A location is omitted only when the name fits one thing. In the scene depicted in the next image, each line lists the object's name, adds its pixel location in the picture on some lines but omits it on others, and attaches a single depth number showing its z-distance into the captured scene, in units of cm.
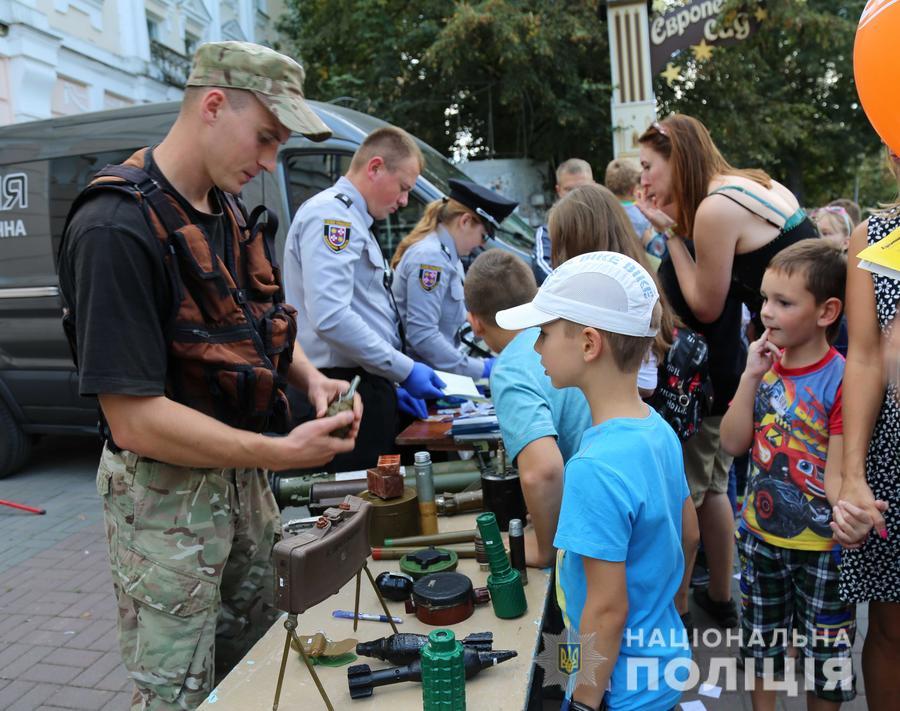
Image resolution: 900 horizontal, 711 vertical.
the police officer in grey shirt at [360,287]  308
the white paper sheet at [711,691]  271
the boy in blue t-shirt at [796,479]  210
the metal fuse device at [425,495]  224
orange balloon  142
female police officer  371
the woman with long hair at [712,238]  250
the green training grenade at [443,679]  139
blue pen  182
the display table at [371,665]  149
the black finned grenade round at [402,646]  160
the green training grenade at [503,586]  177
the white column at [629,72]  920
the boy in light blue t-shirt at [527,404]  195
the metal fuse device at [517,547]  192
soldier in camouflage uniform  147
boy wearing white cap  153
